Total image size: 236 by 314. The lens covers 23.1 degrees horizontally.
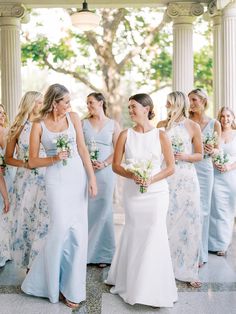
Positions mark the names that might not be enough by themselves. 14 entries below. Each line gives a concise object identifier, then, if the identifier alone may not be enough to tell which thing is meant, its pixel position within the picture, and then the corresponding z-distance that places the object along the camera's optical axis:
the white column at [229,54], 9.56
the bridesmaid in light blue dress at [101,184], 7.38
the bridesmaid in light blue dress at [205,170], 7.53
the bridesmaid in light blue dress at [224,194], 8.12
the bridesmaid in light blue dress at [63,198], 5.79
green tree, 19.61
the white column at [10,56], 10.96
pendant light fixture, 9.62
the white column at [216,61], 11.52
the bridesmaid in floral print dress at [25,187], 6.75
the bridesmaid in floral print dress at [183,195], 6.80
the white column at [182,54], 11.16
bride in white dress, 5.70
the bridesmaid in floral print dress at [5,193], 6.99
